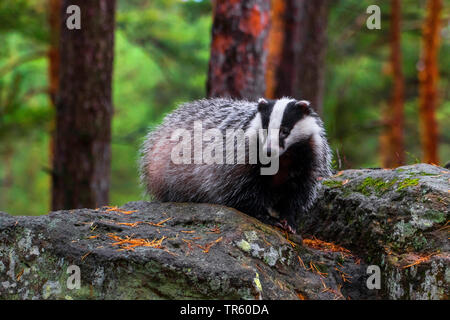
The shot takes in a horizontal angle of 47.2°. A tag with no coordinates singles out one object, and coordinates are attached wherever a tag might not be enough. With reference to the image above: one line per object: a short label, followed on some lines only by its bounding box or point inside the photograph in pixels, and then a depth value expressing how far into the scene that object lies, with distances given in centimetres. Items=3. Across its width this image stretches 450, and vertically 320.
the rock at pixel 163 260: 343
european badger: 461
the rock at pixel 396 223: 374
